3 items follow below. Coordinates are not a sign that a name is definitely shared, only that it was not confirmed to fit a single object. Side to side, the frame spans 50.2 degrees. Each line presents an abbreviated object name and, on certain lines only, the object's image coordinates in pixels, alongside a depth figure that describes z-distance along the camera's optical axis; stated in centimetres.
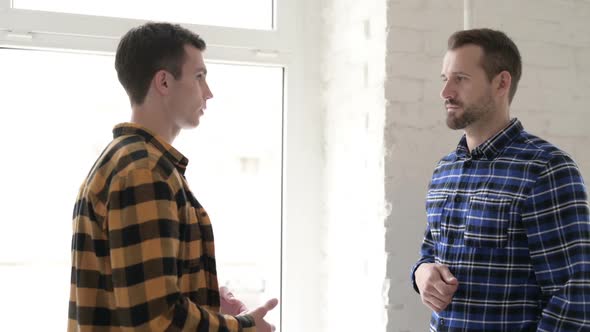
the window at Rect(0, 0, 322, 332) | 204
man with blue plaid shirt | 133
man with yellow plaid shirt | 109
